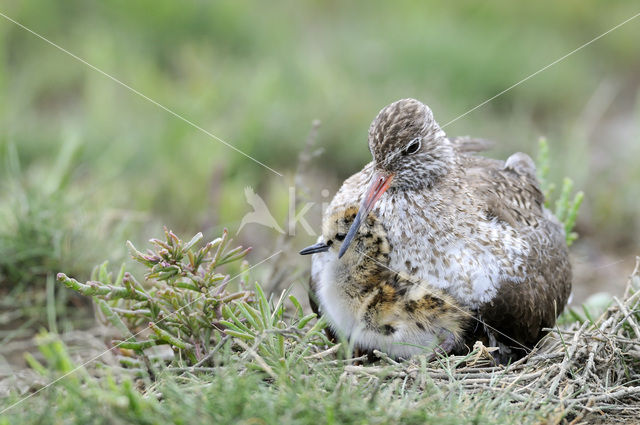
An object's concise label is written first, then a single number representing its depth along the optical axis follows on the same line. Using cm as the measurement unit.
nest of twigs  651
